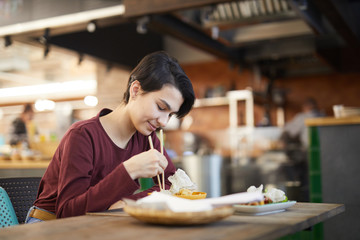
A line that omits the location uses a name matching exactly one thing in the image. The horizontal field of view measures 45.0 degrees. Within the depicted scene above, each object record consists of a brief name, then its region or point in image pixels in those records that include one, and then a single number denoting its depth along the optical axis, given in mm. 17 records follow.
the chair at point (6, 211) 1608
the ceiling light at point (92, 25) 4785
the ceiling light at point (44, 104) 10097
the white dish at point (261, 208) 1318
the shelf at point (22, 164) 4613
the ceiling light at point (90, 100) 9738
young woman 1376
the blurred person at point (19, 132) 5785
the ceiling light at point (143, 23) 4020
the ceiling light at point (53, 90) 10117
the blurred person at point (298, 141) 6449
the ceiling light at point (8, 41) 5324
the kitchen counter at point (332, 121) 3594
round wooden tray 1062
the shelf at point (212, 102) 7832
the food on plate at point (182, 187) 1466
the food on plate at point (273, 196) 1416
